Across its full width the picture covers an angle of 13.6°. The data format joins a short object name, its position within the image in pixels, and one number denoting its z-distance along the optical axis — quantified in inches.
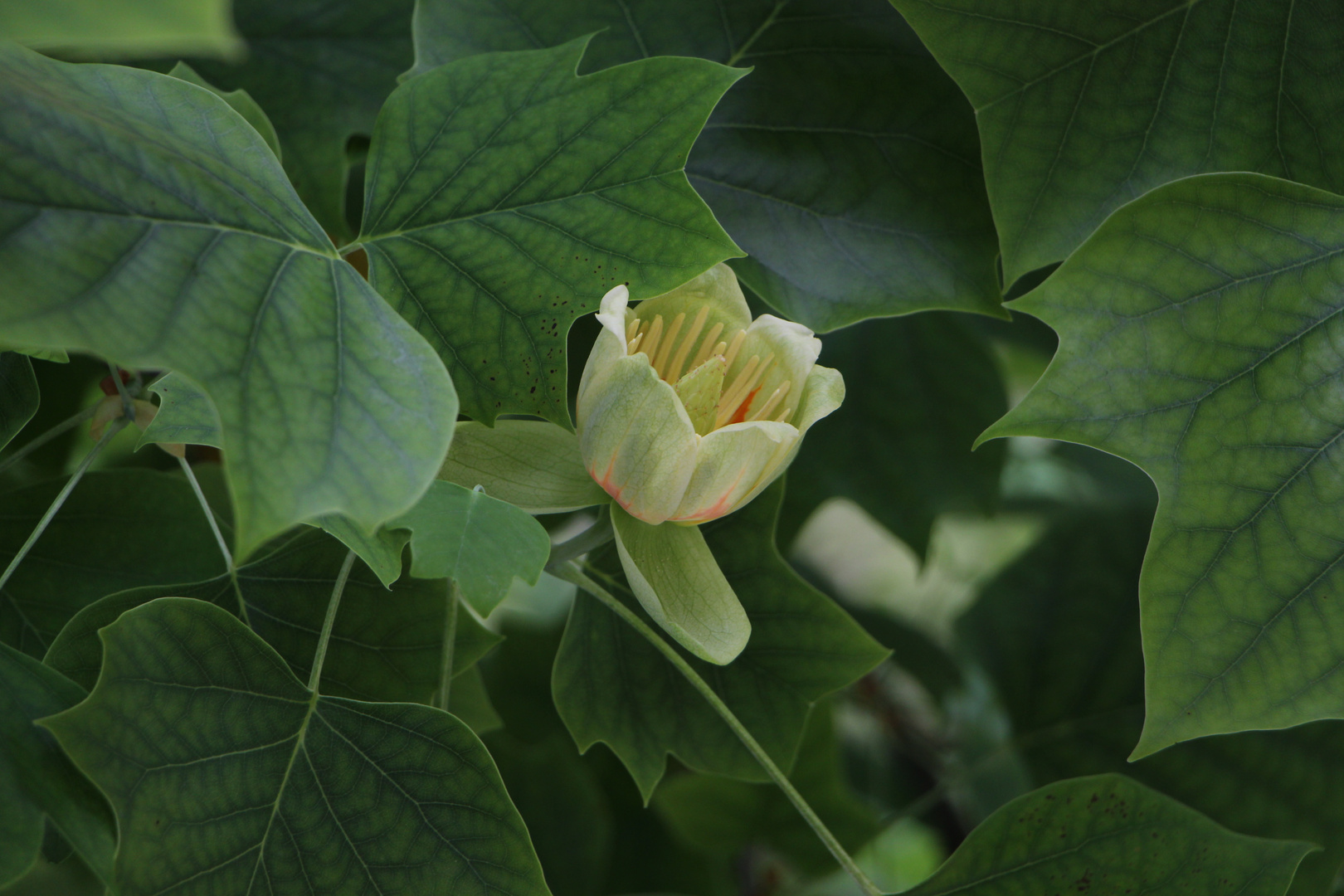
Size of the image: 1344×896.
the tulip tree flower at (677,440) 44.4
